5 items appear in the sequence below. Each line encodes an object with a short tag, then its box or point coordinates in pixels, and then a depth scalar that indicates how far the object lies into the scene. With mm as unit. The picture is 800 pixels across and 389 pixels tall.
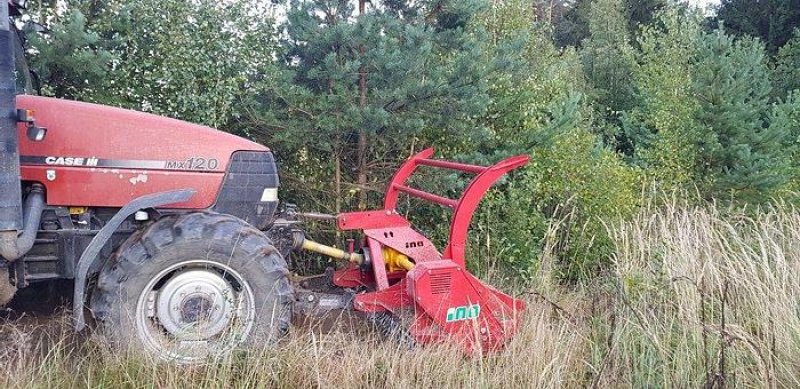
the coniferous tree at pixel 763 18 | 16797
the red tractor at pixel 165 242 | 3527
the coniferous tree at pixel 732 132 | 9461
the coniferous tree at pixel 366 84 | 5672
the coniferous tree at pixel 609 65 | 14688
